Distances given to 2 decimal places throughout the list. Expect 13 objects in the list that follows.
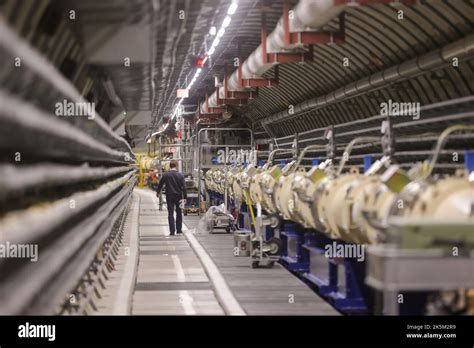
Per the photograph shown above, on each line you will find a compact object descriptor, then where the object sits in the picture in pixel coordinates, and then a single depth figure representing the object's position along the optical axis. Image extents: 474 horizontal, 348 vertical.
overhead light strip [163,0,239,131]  11.90
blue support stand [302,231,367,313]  8.31
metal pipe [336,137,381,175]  8.16
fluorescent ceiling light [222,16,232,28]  12.88
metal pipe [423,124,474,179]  5.94
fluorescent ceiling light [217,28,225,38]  13.76
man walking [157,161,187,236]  18.05
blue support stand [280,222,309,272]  11.16
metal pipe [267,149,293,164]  14.15
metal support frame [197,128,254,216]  21.61
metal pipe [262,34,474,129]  10.93
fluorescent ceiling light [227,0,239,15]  11.65
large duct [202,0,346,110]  9.64
